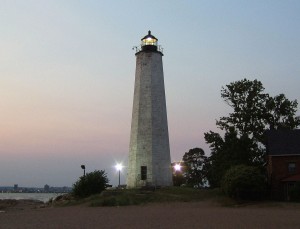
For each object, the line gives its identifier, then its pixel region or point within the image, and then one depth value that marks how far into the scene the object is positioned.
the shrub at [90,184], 40.72
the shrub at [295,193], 35.19
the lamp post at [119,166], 47.84
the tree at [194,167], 68.96
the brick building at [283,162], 39.69
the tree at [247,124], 47.12
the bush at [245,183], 35.12
